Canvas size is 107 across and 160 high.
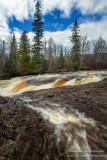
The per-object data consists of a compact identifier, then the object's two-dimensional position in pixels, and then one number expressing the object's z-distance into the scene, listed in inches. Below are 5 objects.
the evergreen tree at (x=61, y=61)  1117.1
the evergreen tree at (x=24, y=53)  812.6
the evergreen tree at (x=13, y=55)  770.1
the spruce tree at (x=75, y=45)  981.1
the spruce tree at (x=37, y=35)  716.7
